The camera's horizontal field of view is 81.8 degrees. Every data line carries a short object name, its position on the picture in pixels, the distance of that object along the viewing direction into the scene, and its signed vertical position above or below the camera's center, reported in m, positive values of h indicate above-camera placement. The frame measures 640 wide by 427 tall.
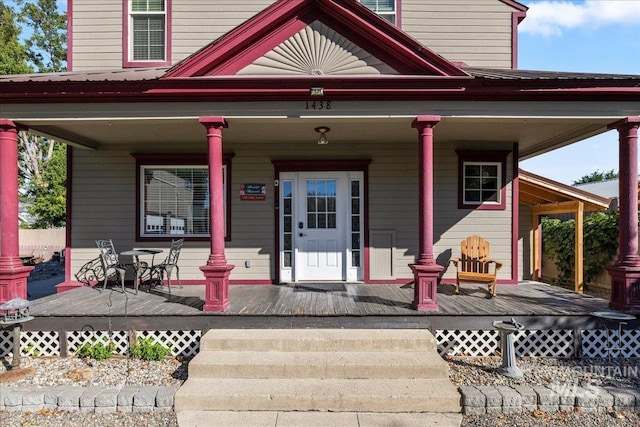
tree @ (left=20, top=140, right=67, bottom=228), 15.93 +1.06
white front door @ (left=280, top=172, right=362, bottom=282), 6.64 -0.17
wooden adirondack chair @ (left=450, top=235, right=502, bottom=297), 6.07 -0.63
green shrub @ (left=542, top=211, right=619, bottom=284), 8.12 -0.61
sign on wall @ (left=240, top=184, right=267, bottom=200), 6.66 +0.48
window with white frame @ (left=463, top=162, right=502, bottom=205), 6.73 +0.66
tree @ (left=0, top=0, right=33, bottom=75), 15.35 +7.39
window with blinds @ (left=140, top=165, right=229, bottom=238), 6.73 +0.32
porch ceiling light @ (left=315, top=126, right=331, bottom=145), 5.71 +1.38
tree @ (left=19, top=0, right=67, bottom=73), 19.86 +10.03
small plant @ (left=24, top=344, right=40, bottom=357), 4.62 -1.67
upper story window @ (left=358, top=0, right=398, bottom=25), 6.67 +3.83
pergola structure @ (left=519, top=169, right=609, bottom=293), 7.29 +0.39
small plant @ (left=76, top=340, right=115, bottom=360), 4.51 -1.64
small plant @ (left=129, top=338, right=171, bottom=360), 4.49 -1.63
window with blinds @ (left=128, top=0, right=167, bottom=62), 6.66 +3.34
